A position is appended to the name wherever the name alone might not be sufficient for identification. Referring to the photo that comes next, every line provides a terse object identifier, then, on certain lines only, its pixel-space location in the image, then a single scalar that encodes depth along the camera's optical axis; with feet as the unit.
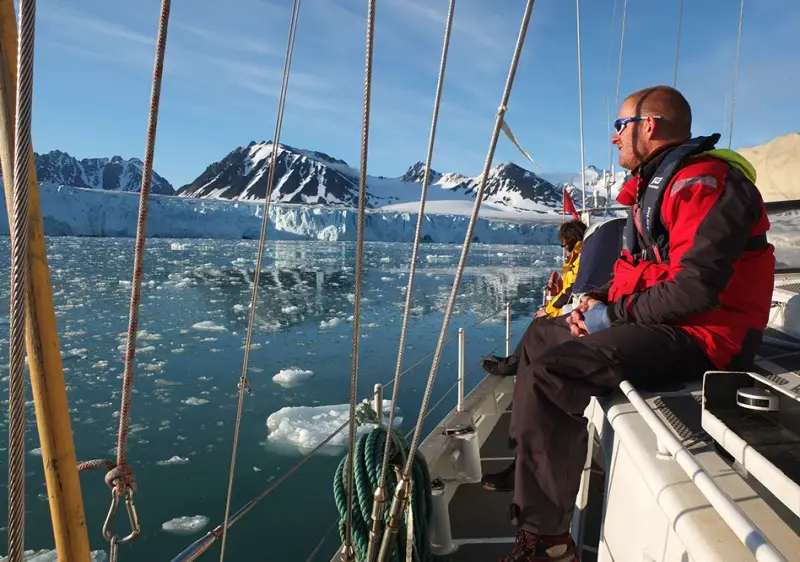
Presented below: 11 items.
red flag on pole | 12.62
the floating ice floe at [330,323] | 27.84
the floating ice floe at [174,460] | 12.38
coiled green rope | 4.59
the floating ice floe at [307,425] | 13.39
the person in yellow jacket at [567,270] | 8.54
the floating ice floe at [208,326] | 25.89
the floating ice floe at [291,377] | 18.19
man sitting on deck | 3.50
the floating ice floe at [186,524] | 9.98
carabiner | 2.87
